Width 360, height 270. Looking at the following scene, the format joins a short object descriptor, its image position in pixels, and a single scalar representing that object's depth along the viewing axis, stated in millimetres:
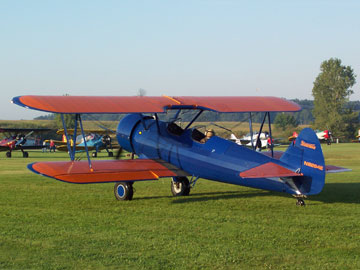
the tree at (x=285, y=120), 121625
